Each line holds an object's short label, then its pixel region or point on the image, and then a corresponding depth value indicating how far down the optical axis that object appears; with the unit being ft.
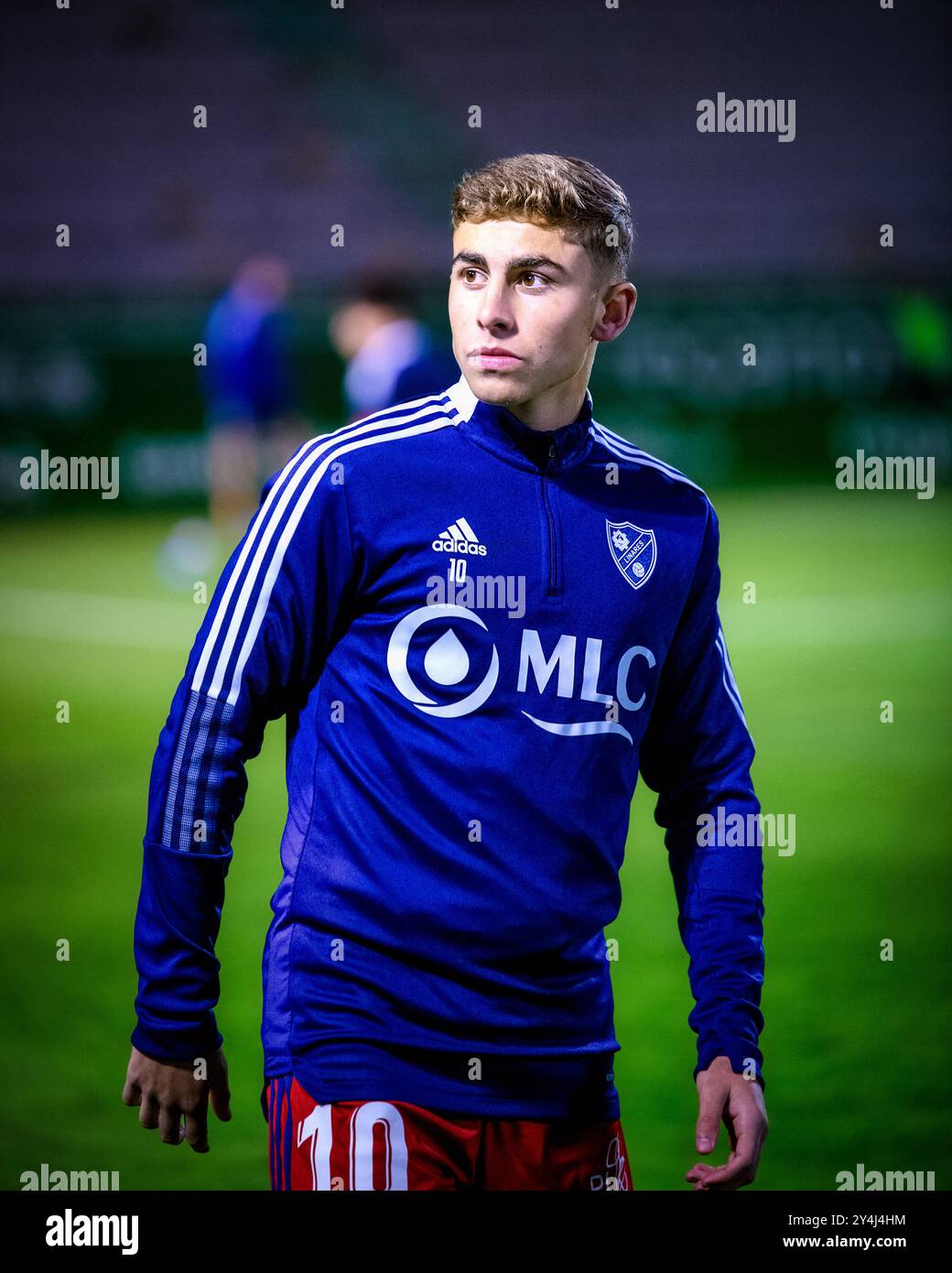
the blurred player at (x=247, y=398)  40.50
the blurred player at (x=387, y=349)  26.13
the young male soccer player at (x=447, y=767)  7.07
